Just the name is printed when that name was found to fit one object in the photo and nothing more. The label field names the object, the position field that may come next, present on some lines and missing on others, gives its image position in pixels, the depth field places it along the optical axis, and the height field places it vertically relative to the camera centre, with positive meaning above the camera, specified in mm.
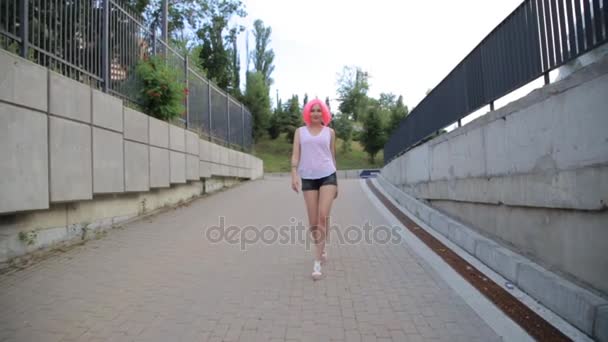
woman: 4945 +315
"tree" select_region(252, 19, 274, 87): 57906 +18402
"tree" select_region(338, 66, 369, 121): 68688 +15361
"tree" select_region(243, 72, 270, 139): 51781 +11054
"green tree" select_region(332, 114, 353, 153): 56469 +7952
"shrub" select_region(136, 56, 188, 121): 9094 +2293
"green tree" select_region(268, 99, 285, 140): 57462 +9065
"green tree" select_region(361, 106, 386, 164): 48938 +6314
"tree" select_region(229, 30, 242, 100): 46688 +13139
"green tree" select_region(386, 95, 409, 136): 49481 +8575
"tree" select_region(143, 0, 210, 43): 25797 +10951
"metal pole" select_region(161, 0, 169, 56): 13327 +5503
